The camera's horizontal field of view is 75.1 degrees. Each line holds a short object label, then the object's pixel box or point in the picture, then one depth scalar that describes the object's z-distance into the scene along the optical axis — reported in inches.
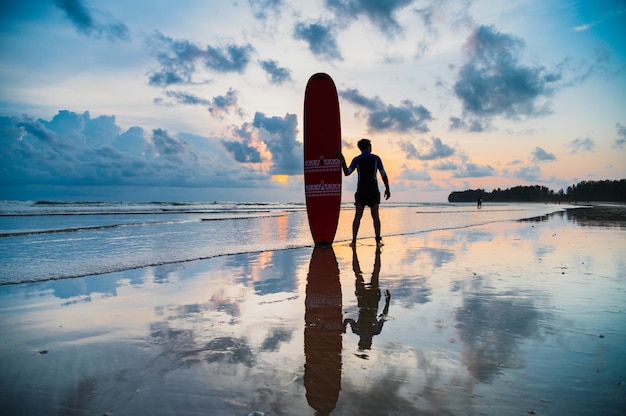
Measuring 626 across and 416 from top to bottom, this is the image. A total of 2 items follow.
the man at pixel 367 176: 355.9
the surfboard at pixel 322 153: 371.6
